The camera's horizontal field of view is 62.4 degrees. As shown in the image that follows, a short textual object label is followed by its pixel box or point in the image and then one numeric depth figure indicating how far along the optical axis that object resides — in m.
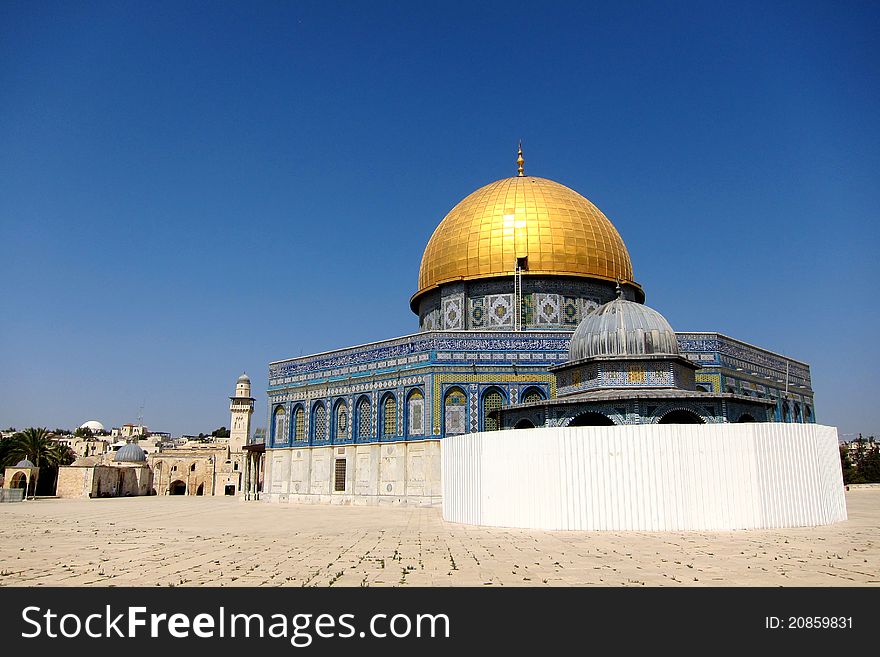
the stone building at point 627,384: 17.98
